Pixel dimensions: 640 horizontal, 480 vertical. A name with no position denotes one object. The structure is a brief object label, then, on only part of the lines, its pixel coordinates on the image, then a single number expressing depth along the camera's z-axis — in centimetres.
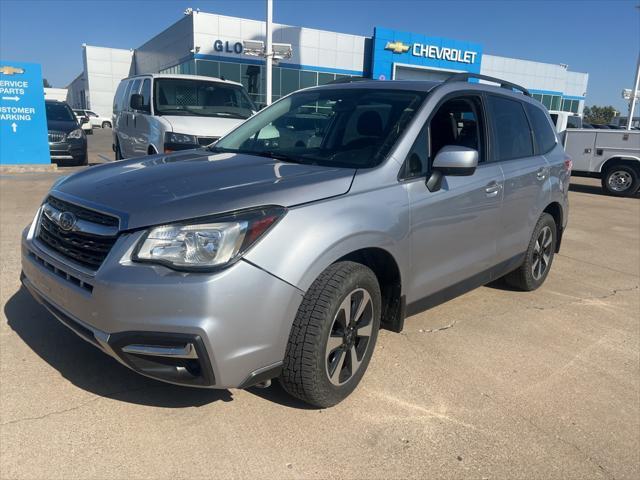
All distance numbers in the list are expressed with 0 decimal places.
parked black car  1356
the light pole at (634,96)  2621
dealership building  3109
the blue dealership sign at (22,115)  1227
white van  759
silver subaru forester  235
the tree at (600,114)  7381
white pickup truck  1323
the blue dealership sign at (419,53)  3556
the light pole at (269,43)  1594
